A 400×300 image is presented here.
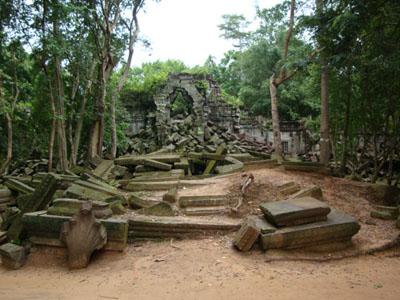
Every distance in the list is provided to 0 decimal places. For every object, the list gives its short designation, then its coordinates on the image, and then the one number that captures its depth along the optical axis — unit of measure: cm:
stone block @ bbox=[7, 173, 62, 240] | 446
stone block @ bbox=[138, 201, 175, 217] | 476
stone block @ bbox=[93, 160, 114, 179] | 812
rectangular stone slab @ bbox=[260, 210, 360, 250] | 352
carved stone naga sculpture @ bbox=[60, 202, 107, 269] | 350
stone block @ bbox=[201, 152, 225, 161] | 928
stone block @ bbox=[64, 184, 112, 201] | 492
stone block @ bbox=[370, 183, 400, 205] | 572
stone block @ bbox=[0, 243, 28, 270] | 361
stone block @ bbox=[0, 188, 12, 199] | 644
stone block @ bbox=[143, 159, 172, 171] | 834
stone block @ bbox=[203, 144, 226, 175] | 894
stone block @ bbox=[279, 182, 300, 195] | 546
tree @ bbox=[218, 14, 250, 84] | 3350
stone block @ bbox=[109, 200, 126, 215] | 472
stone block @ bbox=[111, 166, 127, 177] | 821
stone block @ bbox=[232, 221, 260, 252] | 349
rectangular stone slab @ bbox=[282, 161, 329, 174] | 700
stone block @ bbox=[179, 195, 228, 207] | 513
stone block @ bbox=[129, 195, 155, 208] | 506
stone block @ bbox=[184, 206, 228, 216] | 483
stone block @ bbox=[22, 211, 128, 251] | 372
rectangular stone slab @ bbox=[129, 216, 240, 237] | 410
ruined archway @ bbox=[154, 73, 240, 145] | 1570
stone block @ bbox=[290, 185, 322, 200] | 514
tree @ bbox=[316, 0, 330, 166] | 858
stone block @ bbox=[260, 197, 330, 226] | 367
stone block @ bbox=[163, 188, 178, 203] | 539
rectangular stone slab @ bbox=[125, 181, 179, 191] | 666
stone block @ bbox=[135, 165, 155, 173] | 846
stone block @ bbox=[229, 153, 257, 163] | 973
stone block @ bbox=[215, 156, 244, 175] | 806
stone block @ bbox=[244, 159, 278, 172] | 784
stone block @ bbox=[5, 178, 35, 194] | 642
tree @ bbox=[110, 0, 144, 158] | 1082
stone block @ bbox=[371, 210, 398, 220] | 462
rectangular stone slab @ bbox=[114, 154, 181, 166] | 891
